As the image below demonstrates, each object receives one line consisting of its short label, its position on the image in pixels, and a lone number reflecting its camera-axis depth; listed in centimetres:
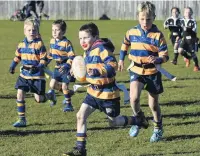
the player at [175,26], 1975
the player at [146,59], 860
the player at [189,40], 1820
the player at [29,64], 1005
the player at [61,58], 1128
